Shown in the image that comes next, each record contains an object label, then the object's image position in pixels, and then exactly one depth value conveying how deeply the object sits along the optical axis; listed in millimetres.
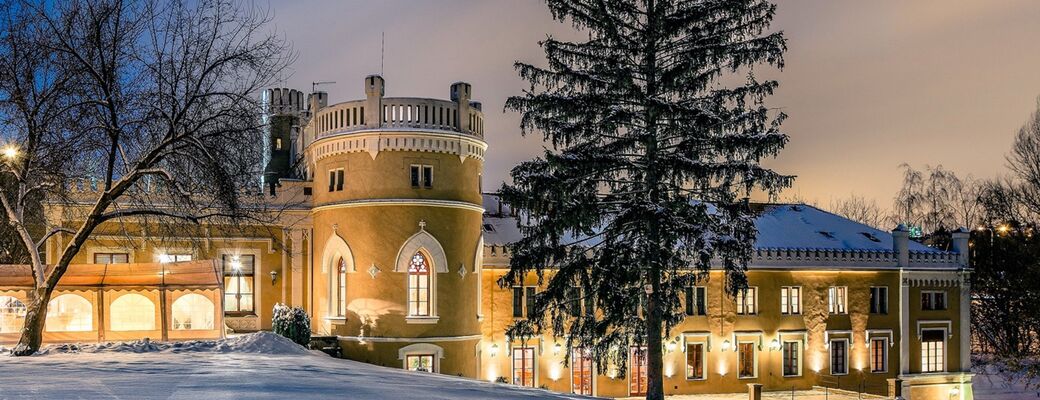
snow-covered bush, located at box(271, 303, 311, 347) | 23422
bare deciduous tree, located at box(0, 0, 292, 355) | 16047
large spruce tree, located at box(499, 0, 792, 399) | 21000
